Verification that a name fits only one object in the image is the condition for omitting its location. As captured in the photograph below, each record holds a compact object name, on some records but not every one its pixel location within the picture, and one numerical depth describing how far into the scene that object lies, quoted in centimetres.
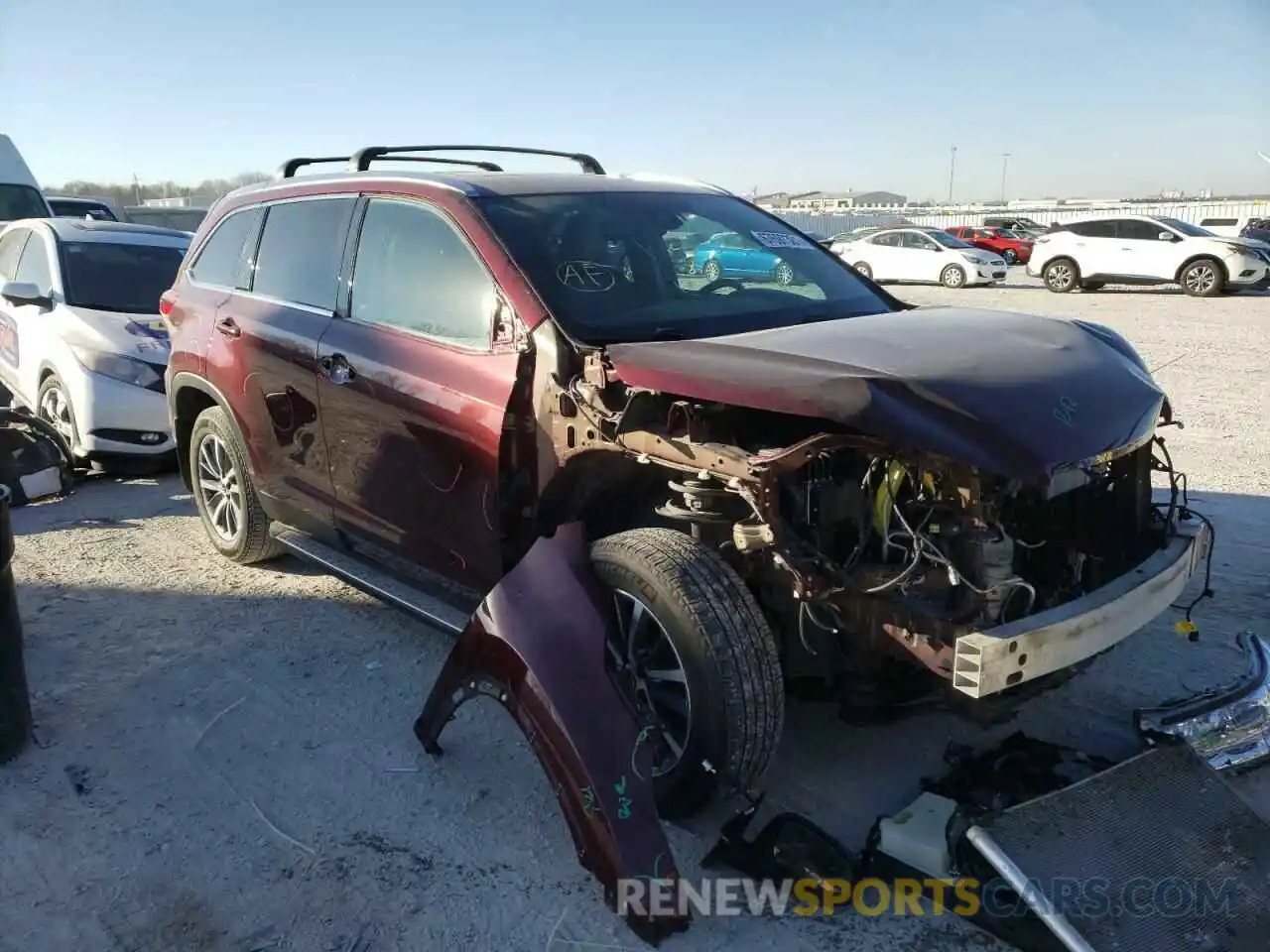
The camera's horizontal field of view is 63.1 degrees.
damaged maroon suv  279
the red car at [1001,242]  3350
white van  1383
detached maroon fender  277
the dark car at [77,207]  1625
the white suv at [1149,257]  1933
